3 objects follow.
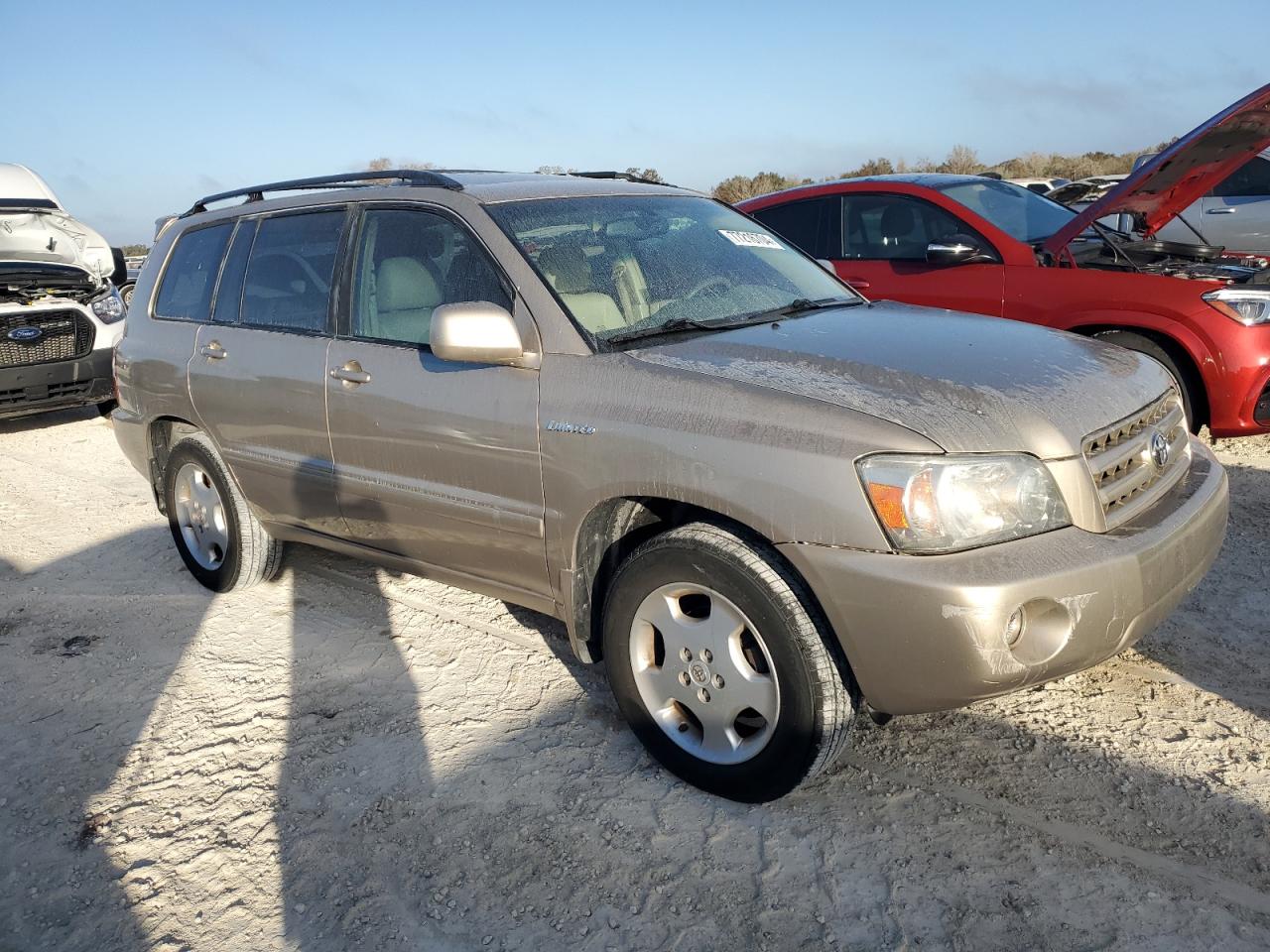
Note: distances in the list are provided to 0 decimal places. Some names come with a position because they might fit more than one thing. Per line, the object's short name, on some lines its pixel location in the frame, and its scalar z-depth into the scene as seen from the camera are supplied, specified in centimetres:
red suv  517
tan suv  246
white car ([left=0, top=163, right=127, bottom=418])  832
